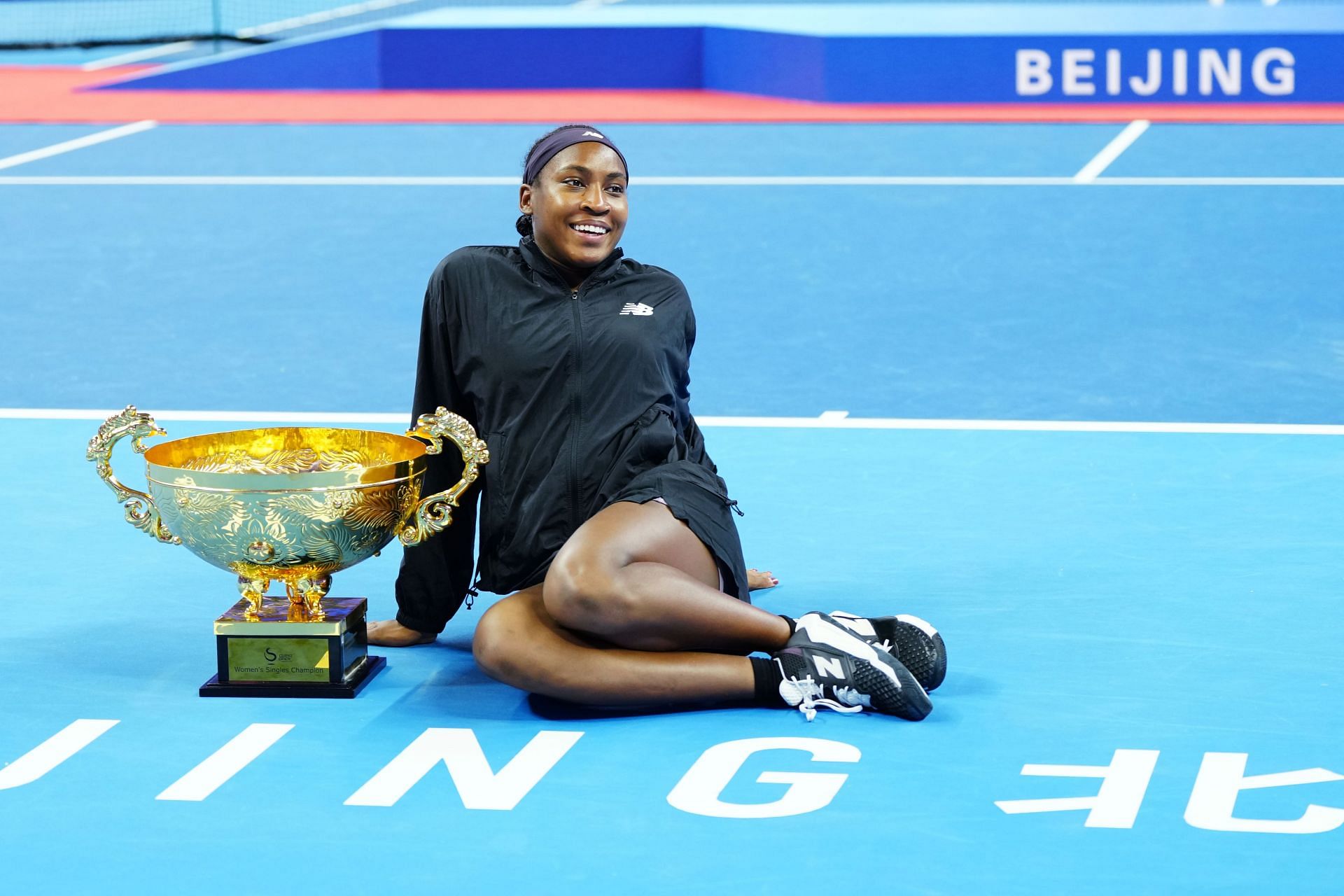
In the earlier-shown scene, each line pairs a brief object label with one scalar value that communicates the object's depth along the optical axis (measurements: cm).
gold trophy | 784
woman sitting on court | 782
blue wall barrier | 2761
